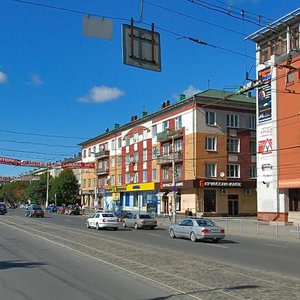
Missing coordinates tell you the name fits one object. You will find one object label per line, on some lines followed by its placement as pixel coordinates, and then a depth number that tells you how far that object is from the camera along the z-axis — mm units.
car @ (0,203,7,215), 70750
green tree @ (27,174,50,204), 120312
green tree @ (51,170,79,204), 101750
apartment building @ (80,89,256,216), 61062
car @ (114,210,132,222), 48438
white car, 37062
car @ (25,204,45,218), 63188
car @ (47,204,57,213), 91138
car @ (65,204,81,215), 78875
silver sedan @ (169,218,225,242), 26547
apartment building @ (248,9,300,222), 43844
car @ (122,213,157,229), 39531
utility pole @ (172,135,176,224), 46325
